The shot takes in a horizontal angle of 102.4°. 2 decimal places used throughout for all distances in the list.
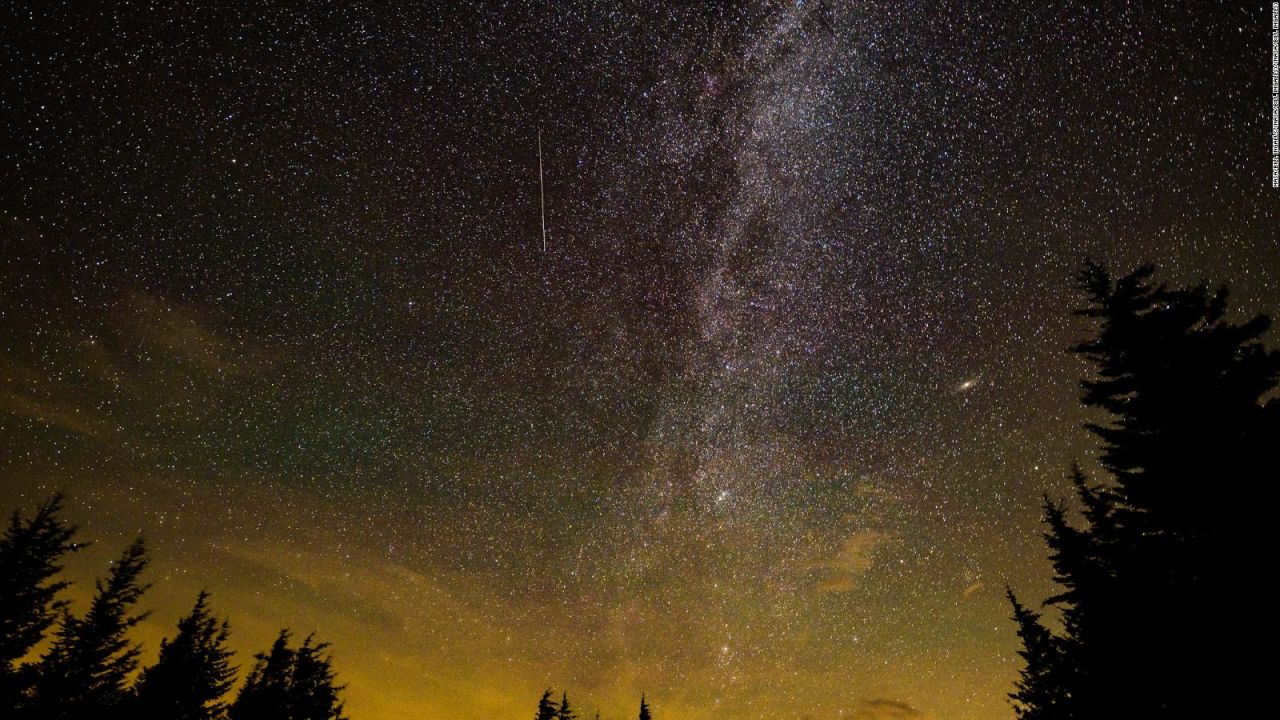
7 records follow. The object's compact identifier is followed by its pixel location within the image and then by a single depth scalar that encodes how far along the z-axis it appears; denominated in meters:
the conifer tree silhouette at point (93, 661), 16.25
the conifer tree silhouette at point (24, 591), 13.67
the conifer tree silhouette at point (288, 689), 21.73
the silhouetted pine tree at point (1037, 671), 12.76
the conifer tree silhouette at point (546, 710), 30.78
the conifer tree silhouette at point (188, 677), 19.38
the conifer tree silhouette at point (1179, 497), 6.75
